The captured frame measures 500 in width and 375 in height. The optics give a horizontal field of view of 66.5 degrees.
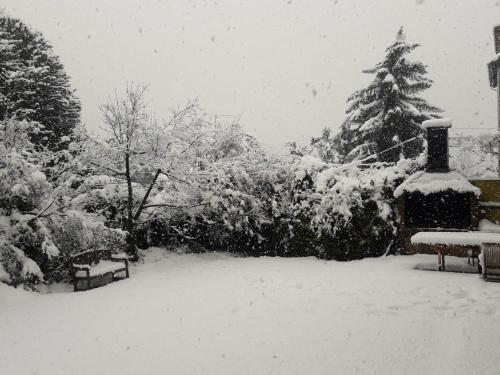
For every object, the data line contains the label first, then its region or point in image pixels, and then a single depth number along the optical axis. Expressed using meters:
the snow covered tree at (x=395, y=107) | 23.33
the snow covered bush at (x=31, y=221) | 7.90
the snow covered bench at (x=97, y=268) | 8.61
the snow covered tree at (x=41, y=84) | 20.81
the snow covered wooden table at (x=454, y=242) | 8.38
